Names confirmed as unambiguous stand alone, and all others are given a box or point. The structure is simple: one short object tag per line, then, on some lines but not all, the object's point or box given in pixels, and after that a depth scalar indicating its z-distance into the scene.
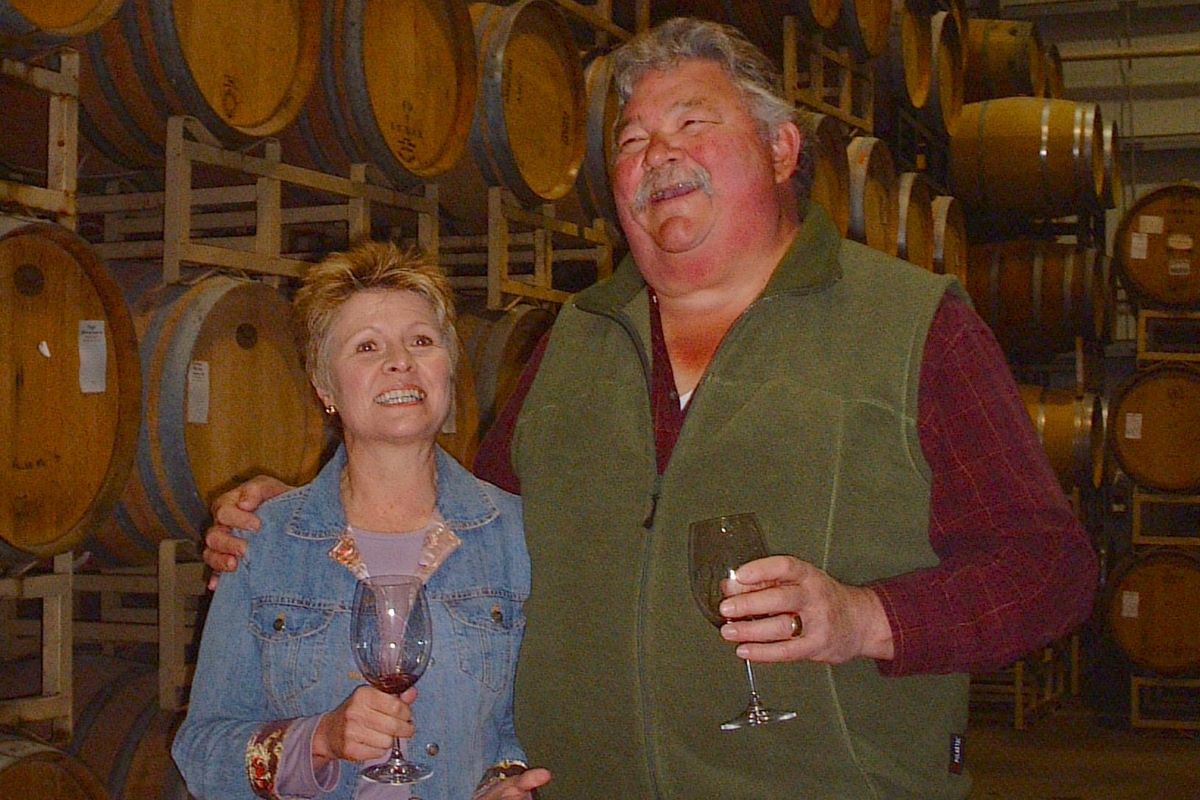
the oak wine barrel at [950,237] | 7.35
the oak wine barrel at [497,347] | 4.46
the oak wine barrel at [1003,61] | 9.06
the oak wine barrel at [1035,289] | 8.55
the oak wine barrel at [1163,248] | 8.07
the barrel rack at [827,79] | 6.03
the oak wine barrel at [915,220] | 6.81
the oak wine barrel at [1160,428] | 7.95
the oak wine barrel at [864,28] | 6.42
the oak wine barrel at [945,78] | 7.62
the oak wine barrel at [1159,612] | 7.86
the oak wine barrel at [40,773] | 2.75
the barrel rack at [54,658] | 2.92
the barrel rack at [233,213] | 3.29
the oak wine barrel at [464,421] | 4.21
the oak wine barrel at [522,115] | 4.25
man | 1.87
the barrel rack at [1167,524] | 8.04
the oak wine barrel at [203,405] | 3.27
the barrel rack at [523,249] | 4.41
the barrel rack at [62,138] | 2.87
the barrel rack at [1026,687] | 8.05
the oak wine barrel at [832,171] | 6.12
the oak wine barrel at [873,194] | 6.29
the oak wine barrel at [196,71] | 3.14
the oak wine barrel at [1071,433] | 8.30
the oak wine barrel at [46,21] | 2.54
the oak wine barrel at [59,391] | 2.81
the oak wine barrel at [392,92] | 3.67
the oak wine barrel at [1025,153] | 8.40
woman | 1.98
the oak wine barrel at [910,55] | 7.12
